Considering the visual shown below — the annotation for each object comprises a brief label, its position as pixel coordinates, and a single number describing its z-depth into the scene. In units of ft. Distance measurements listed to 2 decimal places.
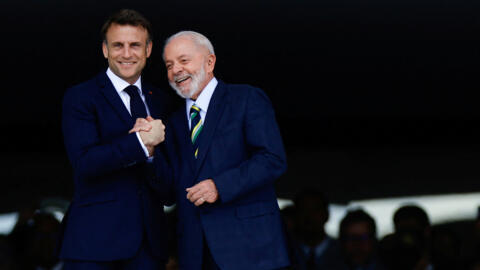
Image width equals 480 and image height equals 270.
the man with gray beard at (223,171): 39.77
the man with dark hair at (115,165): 39.91
